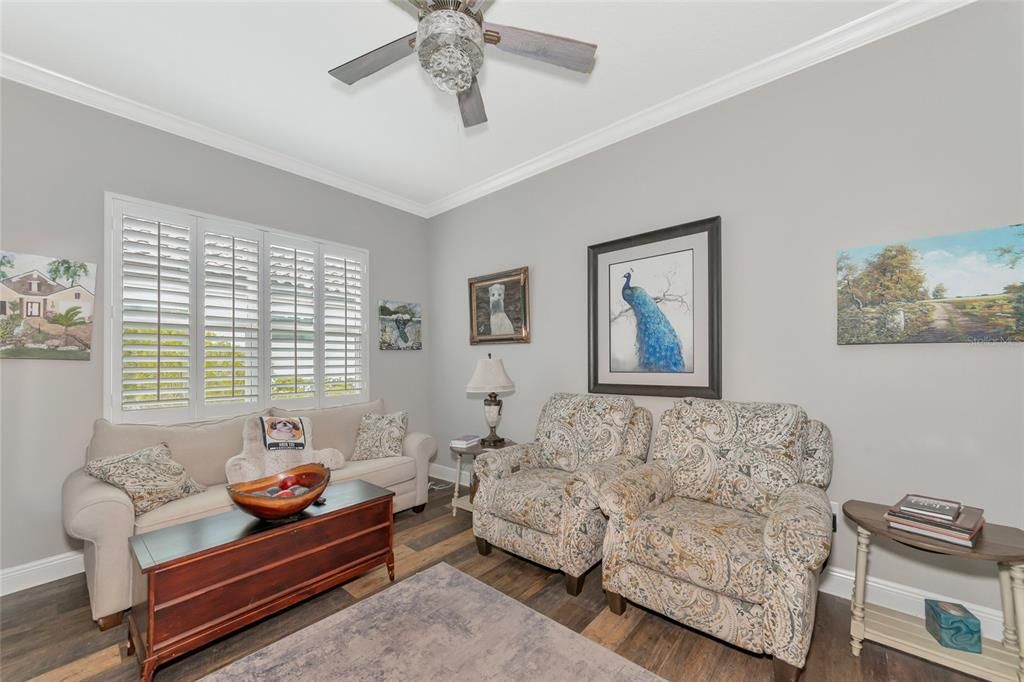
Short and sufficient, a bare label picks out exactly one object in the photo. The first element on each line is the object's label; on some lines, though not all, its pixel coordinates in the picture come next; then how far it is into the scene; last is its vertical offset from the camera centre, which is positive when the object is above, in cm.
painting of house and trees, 234 +26
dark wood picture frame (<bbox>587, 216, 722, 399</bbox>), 262 +27
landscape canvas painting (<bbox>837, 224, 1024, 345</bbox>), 183 +25
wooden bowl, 196 -73
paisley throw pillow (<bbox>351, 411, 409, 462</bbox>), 343 -74
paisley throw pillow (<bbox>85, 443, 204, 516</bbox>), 222 -70
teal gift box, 169 -119
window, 275 +25
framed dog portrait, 373 +37
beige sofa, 198 -83
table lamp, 335 -31
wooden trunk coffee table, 167 -103
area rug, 134 -105
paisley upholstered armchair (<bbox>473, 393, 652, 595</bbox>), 226 -85
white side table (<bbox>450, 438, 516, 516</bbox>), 319 -105
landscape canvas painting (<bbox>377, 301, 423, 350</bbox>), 421 +23
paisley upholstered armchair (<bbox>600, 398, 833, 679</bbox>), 159 -83
